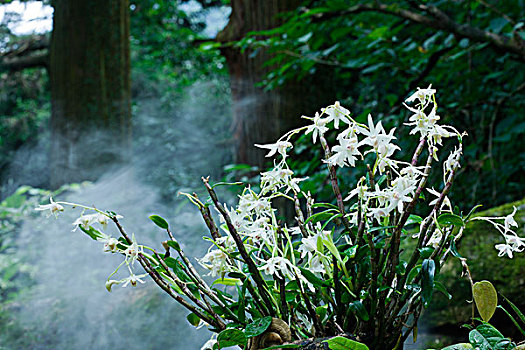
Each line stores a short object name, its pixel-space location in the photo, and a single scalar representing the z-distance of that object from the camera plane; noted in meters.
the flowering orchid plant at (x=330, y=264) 1.95
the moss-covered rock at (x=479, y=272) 2.44
